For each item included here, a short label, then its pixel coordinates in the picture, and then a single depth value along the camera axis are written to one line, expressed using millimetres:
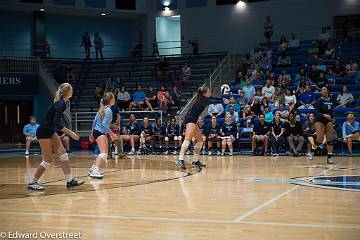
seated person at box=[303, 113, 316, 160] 18125
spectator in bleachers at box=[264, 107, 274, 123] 19591
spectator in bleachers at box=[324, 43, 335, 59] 24734
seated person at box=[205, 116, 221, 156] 20109
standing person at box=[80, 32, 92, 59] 32188
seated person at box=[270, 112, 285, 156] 18953
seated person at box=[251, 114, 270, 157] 19197
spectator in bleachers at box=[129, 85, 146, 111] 24438
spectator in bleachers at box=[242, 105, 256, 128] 20188
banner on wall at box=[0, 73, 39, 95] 28734
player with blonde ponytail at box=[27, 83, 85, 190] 9875
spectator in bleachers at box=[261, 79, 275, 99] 21562
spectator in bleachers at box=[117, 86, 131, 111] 24984
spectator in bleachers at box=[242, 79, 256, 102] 22125
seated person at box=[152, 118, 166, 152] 21188
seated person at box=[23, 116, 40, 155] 22378
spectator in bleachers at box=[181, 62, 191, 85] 26883
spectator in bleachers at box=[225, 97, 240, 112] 21028
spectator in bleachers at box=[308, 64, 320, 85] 22234
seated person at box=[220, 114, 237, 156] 19734
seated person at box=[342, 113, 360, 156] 17984
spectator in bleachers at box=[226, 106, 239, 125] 20117
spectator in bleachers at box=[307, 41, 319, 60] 25028
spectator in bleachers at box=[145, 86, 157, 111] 24109
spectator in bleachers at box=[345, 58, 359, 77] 22427
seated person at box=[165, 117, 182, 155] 20891
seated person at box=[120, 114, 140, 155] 21141
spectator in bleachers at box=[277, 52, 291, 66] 24875
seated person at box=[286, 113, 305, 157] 18761
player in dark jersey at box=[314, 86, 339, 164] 14547
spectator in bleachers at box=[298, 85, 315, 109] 20469
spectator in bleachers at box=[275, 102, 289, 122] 19516
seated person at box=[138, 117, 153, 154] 21047
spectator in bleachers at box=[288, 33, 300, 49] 26828
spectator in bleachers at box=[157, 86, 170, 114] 24078
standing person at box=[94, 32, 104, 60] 31866
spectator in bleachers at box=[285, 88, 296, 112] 20391
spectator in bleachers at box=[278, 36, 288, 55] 25456
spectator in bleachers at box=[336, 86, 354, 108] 20344
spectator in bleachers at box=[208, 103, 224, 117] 21500
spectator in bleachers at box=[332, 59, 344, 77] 22673
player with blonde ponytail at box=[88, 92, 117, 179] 11672
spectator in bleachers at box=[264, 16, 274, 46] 27984
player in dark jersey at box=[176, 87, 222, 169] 13734
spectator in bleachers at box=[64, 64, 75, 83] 28872
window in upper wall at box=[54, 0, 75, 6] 32406
